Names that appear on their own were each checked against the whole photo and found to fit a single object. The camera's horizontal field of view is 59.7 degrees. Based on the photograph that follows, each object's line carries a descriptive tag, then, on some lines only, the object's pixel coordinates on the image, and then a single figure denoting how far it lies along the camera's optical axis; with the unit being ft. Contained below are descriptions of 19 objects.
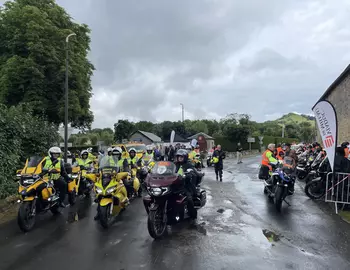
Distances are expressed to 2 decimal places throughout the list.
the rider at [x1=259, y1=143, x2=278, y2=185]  31.30
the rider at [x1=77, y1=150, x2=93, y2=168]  35.77
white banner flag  26.99
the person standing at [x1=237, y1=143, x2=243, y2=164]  89.41
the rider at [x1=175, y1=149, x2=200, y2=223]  22.07
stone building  57.36
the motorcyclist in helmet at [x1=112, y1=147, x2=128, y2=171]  26.12
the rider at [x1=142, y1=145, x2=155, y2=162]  44.74
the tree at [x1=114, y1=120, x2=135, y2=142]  211.61
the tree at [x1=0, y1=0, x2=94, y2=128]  59.42
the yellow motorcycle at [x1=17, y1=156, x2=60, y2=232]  21.48
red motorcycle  18.84
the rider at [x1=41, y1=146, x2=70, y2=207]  25.70
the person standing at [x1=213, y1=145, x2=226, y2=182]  47.11
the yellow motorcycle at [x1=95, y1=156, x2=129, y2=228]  21.86
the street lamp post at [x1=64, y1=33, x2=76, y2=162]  49.36
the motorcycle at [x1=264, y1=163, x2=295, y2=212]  26.63
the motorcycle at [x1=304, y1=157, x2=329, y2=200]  31.83
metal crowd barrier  27.53
